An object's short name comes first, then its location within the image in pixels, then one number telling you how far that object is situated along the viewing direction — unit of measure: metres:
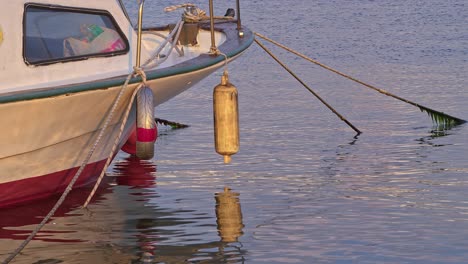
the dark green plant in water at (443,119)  16.59
